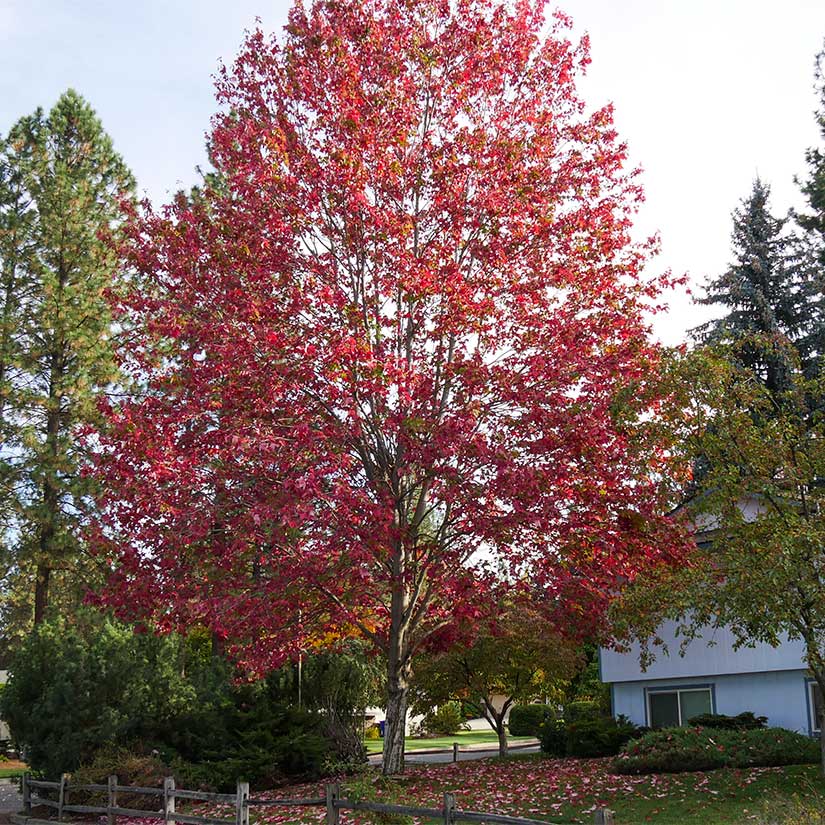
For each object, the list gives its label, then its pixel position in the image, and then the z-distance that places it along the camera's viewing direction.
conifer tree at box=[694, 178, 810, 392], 37.97
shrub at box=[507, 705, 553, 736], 44.94
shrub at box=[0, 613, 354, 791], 24.03
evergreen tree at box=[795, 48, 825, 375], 37.12
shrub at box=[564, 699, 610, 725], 30.84
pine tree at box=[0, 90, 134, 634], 33.34
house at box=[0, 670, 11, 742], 50.00
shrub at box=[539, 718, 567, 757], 29.55
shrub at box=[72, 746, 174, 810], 22.08
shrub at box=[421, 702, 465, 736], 48.78
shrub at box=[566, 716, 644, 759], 27.47
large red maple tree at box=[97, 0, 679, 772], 16.81
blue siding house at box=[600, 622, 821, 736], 24.84
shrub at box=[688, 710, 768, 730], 24.28
